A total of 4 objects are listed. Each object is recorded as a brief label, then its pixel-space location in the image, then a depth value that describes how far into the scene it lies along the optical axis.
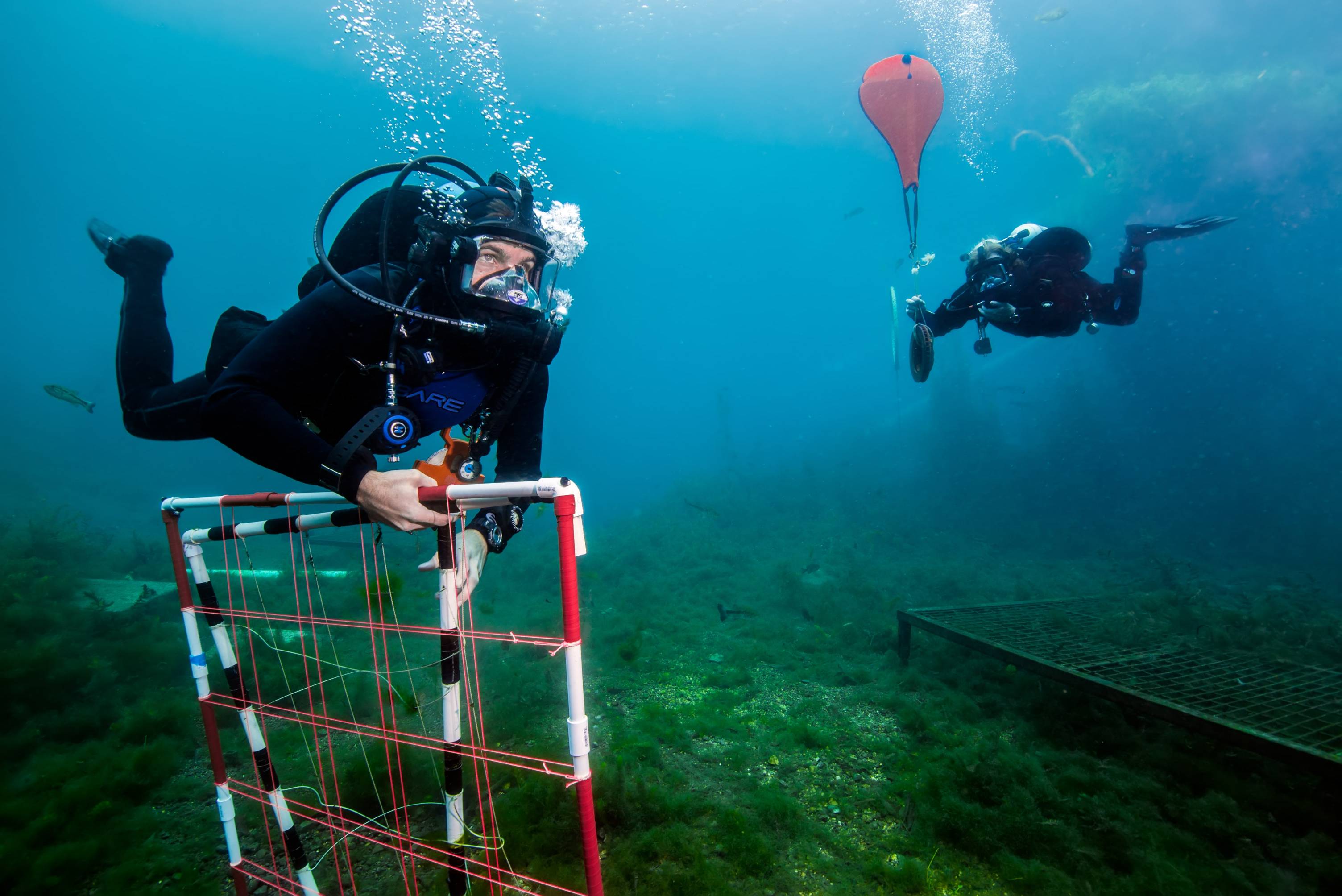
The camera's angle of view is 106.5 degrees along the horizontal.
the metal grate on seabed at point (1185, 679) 3.35
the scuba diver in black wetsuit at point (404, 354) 1.69
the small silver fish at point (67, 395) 10.02
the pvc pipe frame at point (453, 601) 1.28
